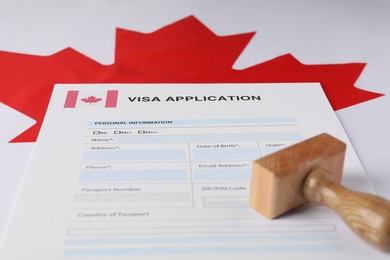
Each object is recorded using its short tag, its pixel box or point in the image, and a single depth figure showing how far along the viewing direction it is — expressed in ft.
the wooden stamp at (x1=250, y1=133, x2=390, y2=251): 2.24
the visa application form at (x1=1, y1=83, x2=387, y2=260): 2.34
